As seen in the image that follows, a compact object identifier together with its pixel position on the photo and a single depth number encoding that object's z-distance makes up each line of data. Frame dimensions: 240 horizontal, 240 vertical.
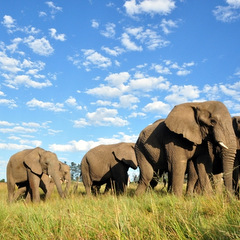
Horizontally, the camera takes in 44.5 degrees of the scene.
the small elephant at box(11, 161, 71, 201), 14.17
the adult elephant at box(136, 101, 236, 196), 7.22
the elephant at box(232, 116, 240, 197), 8.28
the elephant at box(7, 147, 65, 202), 12.54
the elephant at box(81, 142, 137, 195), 12.59
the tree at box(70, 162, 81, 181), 95.32
